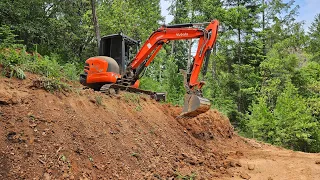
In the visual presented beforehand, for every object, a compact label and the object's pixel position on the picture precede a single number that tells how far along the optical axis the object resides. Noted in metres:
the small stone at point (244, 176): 6.70
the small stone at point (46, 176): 3.79
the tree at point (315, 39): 28.49
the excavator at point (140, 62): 8.18
